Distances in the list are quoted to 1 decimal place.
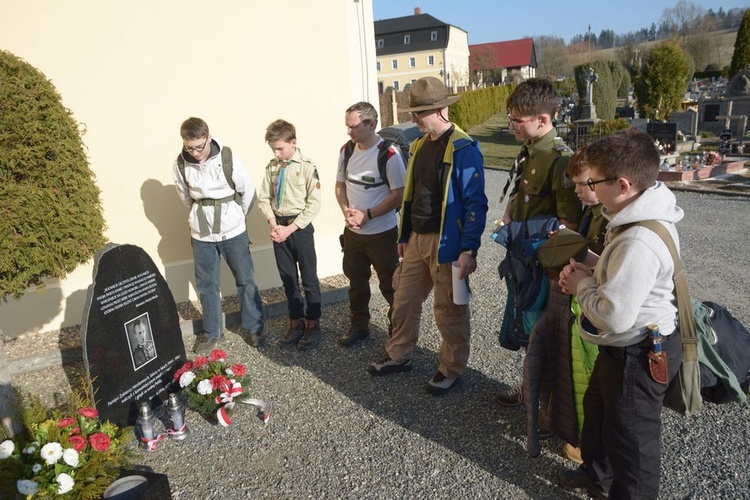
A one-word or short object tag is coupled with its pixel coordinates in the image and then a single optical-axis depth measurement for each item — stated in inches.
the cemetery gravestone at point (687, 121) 635.5
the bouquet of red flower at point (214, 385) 145.9
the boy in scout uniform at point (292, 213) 178.2
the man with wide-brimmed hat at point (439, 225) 134.8
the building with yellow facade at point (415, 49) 2600.9
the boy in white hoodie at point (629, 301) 83.8
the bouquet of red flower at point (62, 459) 100.8
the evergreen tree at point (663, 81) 717.3
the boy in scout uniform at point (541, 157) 113.8
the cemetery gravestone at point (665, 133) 557.9
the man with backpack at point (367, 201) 164.4
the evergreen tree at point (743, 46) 863.1
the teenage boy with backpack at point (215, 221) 179.2
